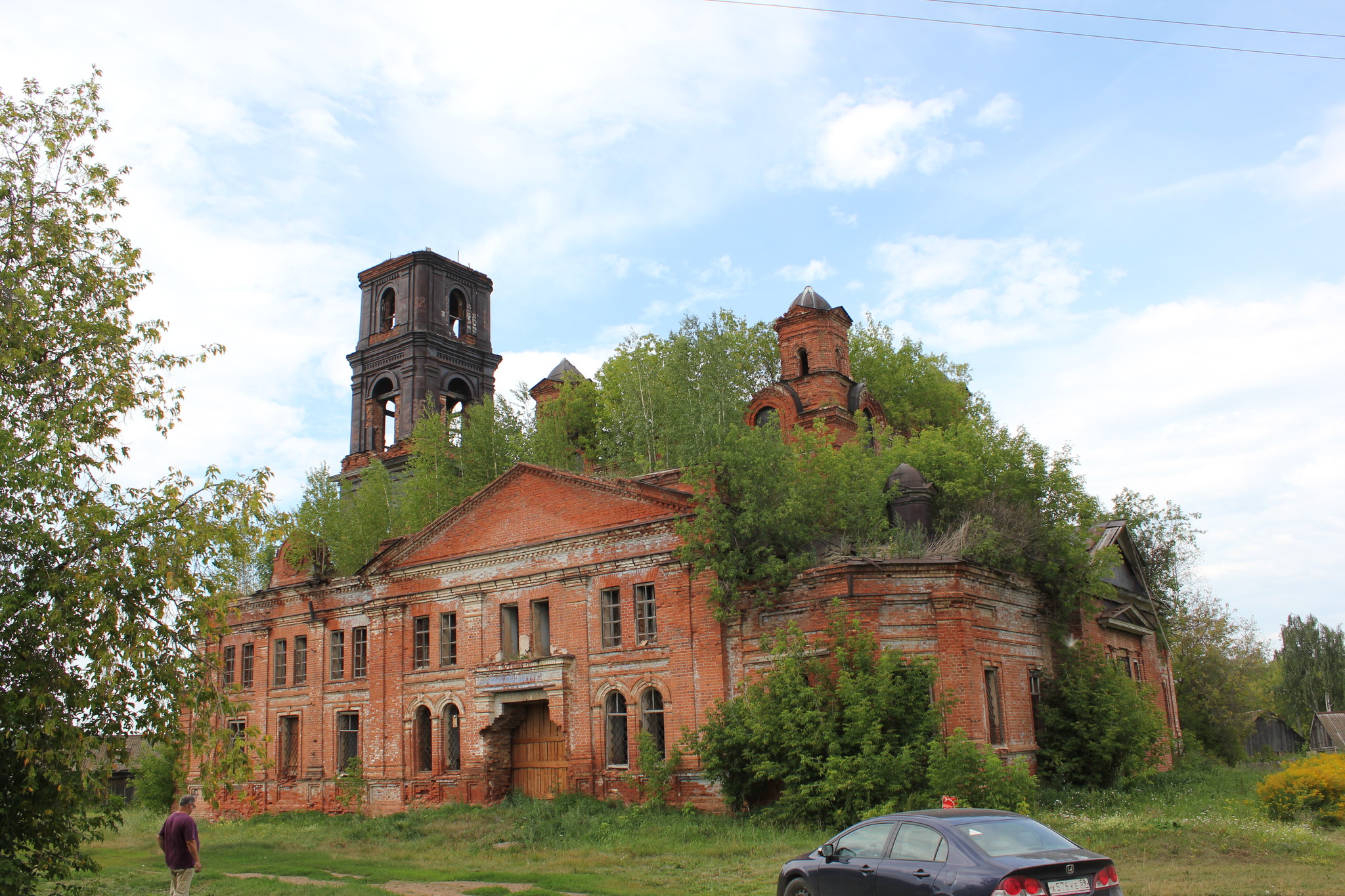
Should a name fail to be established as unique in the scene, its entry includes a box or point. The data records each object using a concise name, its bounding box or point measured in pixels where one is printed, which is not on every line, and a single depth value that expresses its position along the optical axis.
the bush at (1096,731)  21.72
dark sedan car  8.35
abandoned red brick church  20.83
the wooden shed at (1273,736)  51.53
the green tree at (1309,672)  56.00
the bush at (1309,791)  17.17
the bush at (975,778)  17.66
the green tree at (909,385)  42.28
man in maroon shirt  12.55
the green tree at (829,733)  17.97
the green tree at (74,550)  10.66
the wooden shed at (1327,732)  48.91
